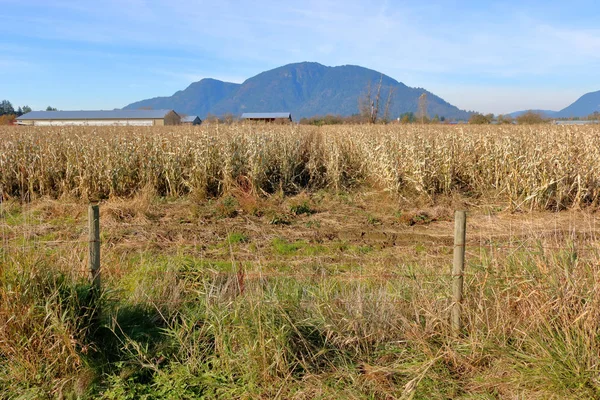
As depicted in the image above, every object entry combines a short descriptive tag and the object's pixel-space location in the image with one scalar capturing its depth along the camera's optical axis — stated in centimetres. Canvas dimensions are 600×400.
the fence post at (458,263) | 372
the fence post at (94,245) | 389
